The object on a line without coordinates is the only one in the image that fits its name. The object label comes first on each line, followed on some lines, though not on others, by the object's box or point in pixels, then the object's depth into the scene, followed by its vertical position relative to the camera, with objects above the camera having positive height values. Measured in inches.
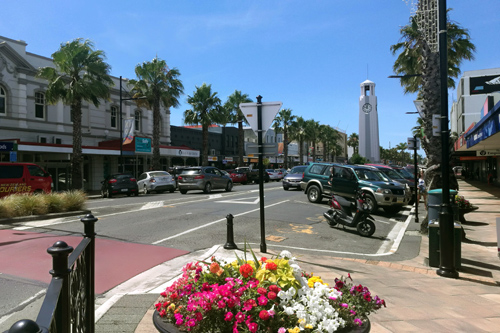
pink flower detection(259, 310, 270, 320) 84.6 -34.3
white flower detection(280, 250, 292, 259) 111.4 -27.2
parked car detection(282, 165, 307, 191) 901.8 -35.4
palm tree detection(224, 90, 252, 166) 1653.5 +278.3
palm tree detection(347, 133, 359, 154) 3963.3 +272.8
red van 604.7 -19.0
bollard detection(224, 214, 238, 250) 297.0 -57.5
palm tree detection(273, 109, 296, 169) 2106.9 +259.0
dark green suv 548.1 -31.9
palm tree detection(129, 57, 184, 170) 1153.4 +250.3
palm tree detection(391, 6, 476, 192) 429.4 +234.6
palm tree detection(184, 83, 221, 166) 1396.4 +217.7
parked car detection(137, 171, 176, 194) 922.7 -38.2
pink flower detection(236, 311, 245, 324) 86.0 -35.7
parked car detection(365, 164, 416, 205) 726.5 -26.7
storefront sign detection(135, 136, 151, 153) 1120.2 +68.3
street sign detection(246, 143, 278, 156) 283.0 +13.2
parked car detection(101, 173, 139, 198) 850.8 -42.5
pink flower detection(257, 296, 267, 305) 87.7 -32.3
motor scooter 396.2 -57.1
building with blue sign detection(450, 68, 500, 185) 1194.6 +276.7
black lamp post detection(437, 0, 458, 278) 233.3 -12.2
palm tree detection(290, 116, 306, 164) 2287.2 +212.2
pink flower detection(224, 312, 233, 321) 85.9 -35.2
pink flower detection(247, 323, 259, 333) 82.5 -36.2
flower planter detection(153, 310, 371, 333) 91.9 -41.5
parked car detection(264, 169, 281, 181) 1590.9 -36.1
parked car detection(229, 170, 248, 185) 1379.8 -37.5
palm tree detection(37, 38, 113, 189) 891.4 +212.2
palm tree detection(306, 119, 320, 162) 2361.8 +243.6
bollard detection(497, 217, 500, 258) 236.5 -43.3
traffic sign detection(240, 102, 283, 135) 281.1 +40.9
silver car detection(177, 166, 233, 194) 852.6 -31.3
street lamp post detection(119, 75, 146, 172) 1019.4 +65.9
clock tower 3363.7 +377.4
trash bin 244.1 -53.8
